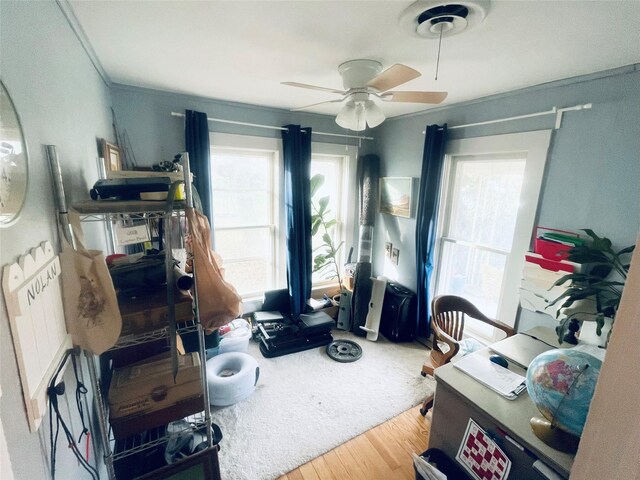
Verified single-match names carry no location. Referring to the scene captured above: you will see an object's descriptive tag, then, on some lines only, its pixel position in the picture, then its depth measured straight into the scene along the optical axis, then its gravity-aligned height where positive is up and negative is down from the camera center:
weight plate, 2.69 -1.60
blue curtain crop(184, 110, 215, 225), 2.41 +0.28
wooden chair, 2.02 -0.99
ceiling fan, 1.51 +0.51
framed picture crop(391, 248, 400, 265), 3.27 -0.75
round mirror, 0.63 +0.03
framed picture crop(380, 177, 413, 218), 3.02 -0.07
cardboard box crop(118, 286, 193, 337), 1.11 -0.51
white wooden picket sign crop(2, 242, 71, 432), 0.63 -0.36
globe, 0.92 -0.63
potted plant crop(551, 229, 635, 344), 1.47 -0.49
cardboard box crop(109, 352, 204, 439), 1.19 -0.94
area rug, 1.76 -1.63
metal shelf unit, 1.01 -0.62
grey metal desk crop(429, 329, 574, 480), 1.03 -0.92
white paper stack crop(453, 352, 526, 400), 1.31 -0.89
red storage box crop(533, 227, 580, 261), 1.86 -0.35
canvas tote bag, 0.94 -0.41
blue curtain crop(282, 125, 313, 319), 2.85 -0.26
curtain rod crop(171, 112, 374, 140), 2.42 +0.56
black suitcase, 2.93 -1.30
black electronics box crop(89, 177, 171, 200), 1.07 -0.03
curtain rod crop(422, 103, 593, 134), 1.77 +0.56
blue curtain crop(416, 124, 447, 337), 2.63 -0.22
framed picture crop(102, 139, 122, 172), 1.70 +0.14
